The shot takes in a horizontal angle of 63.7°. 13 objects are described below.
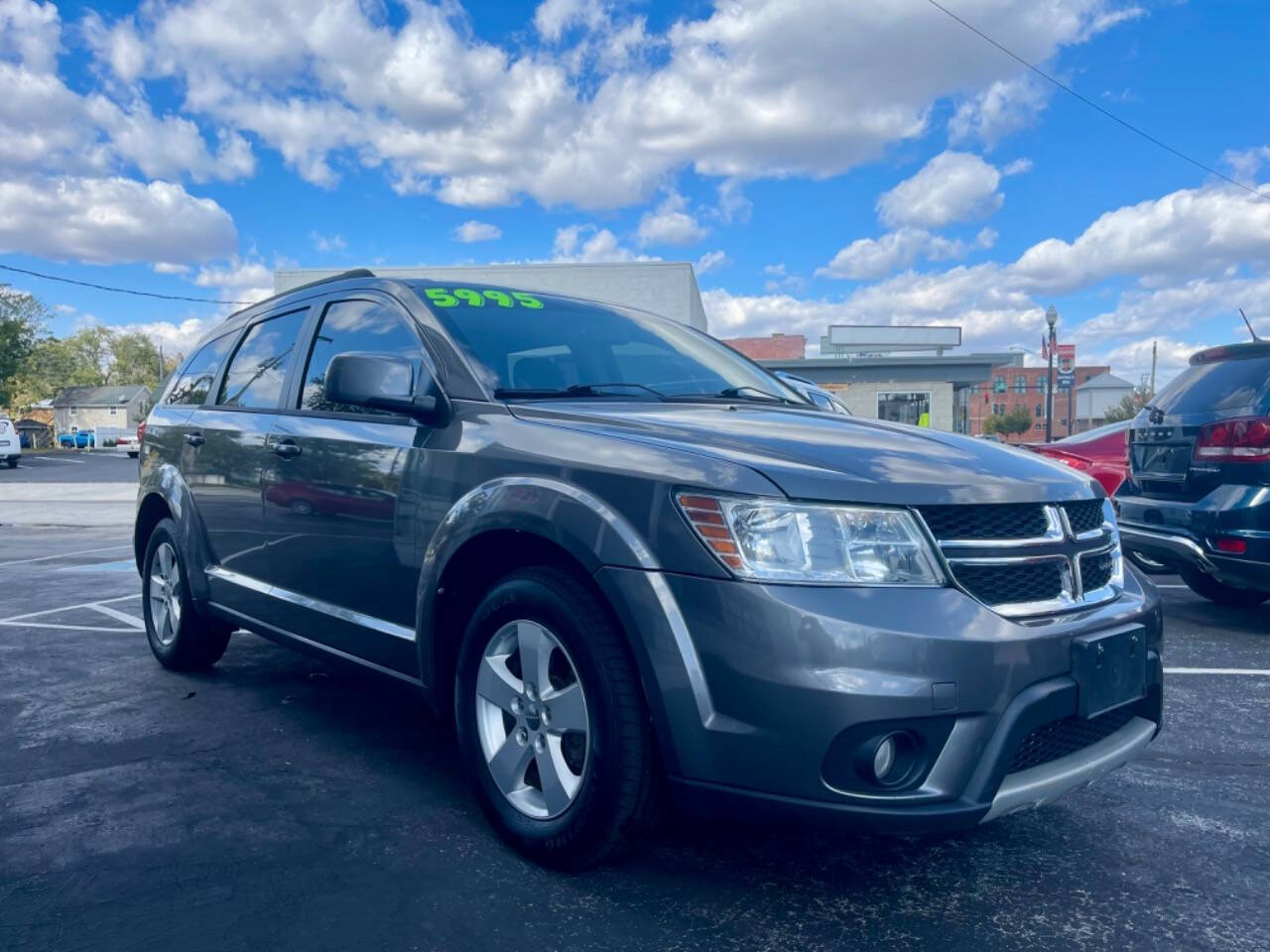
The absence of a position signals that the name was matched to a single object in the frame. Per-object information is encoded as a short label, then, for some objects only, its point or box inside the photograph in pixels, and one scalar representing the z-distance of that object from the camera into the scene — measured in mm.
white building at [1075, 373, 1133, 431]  85438
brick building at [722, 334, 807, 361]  53062
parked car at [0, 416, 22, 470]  41656
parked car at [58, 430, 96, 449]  75025
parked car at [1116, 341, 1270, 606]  5473
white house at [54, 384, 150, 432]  99562
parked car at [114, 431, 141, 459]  56144
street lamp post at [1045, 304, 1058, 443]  21594
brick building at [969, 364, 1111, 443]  100938
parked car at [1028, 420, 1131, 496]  8312
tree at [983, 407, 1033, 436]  70194
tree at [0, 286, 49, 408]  57469
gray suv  2311
